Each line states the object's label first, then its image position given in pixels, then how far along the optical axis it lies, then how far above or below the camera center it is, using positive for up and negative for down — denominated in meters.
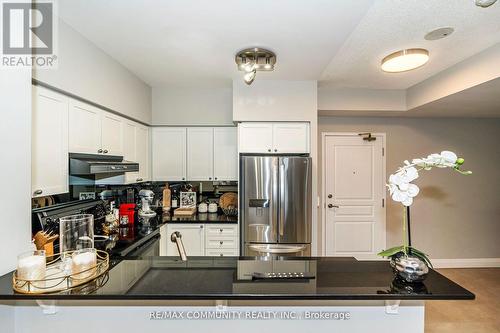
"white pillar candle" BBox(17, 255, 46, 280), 1.04 -0.42
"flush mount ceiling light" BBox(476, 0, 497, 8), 1.47 +0.98
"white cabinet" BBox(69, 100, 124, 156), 1.98 +0.34
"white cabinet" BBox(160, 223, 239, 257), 3.10 -0.89
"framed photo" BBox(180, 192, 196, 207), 3.61 -0.47
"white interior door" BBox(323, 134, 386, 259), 3.86 -0.45
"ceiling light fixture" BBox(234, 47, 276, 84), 2.25 +1.01
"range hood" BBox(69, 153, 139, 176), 1.91 +0.02
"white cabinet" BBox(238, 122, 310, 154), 3.07 +0.36
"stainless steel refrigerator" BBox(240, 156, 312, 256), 2.84 -0.43
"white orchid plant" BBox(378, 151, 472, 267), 1.13 -0.05
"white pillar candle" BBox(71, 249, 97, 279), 1.13 -0.44
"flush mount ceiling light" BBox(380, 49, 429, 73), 2.22 +0.99
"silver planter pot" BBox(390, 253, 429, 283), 1.10 -0.46
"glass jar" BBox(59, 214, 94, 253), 1.36 -0.38
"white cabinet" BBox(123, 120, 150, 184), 2.83 +0.25
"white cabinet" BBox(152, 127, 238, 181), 3.51 +0.22
